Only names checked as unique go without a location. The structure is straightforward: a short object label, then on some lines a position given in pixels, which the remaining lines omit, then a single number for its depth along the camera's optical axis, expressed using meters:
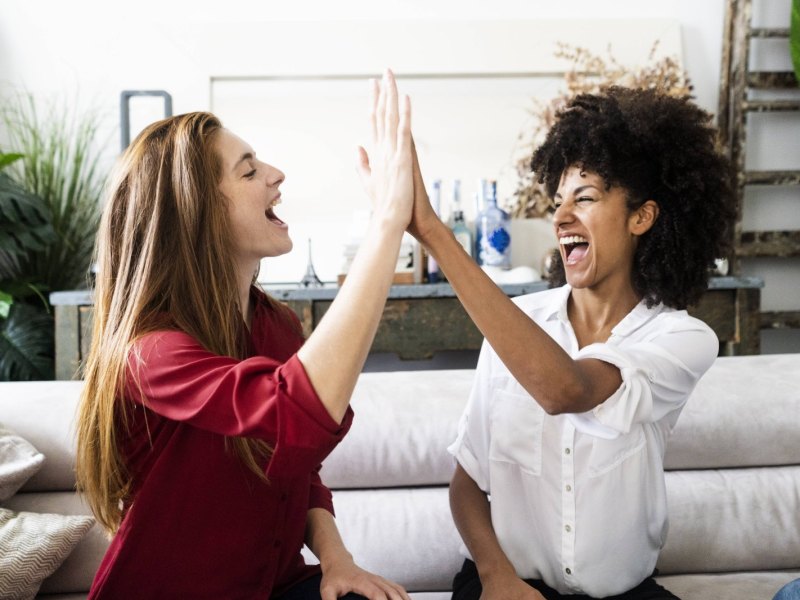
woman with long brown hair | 1.10
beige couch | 1.72
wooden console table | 2.85
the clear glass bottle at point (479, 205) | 3.17
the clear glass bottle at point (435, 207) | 2.99
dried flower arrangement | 3.38
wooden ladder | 3.39
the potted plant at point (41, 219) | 3.04
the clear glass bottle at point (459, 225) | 3.11
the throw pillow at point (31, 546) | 1.43
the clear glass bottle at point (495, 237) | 3.10
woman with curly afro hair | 1.30
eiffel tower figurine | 3.10
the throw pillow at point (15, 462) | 1.56
